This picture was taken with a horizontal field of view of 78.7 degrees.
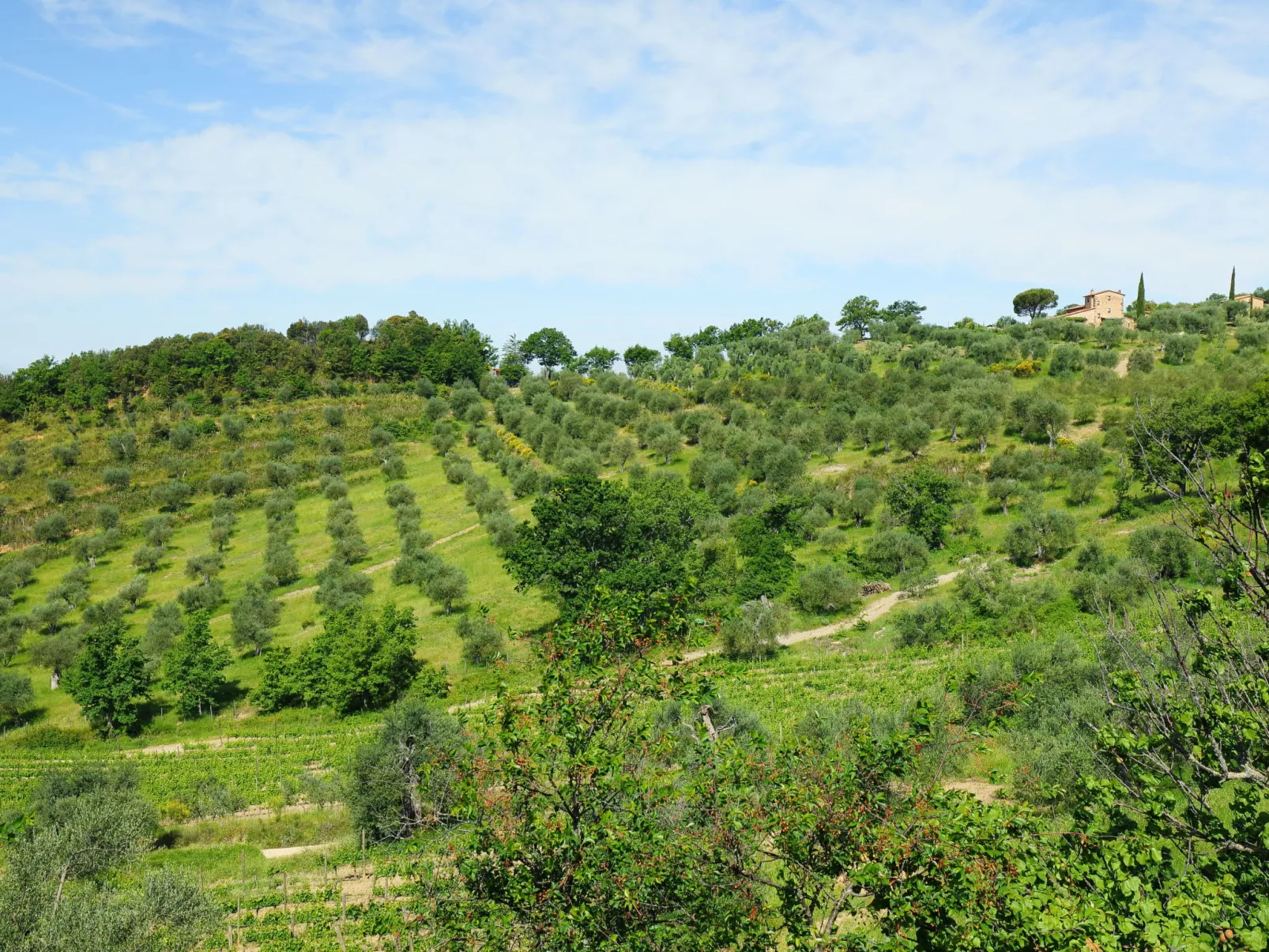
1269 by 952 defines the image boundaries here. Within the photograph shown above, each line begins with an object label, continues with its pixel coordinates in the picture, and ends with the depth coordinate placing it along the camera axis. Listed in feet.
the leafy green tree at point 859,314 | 520.42
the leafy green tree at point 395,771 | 103.14
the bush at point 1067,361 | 315.17
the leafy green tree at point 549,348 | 560.20
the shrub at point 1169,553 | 156.35
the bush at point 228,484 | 314.76
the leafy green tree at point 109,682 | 162.09
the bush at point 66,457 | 350.84
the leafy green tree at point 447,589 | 204.64
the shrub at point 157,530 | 274.36
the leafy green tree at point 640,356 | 540.93
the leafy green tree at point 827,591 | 183.83
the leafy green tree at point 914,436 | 265.95
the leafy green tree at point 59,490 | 313.12
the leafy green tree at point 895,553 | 197.16
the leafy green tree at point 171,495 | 307.37
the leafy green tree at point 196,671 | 166.61
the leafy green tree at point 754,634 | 164.45
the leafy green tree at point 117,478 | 322.96
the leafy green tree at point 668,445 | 305.12
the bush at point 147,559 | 256.73
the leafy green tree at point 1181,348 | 307.17
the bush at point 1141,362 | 301.02
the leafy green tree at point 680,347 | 563.89
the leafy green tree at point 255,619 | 197.53
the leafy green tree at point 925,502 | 208.33
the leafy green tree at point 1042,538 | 186.50
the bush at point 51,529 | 286.05
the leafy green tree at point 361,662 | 159.53
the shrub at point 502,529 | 239.50
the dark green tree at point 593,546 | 177.06
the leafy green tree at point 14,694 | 171.22
